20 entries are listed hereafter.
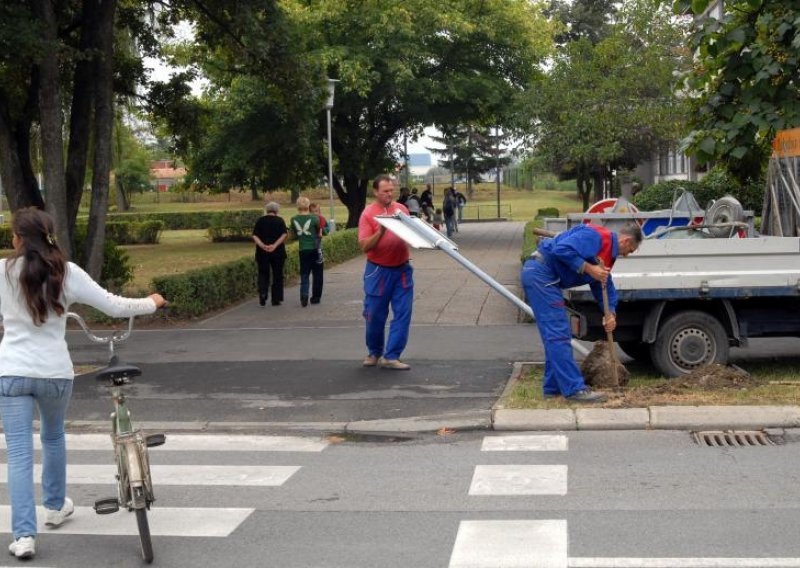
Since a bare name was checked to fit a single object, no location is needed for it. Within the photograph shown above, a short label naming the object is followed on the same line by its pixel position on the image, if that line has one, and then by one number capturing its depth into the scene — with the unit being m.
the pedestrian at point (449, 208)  37.00
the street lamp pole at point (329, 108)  27.94
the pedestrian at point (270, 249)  17.22
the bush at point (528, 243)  18.33
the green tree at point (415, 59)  32.16
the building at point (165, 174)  121.81
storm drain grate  7.98
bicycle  5.52
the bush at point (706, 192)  21.28
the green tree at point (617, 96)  29.98
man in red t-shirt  10.80
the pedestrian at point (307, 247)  17.08
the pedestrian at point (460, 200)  44.50
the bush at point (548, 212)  39.71
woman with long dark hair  5.66
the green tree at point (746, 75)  12.12
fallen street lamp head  10.12
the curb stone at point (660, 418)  8.41
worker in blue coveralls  8.79
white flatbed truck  9.66
